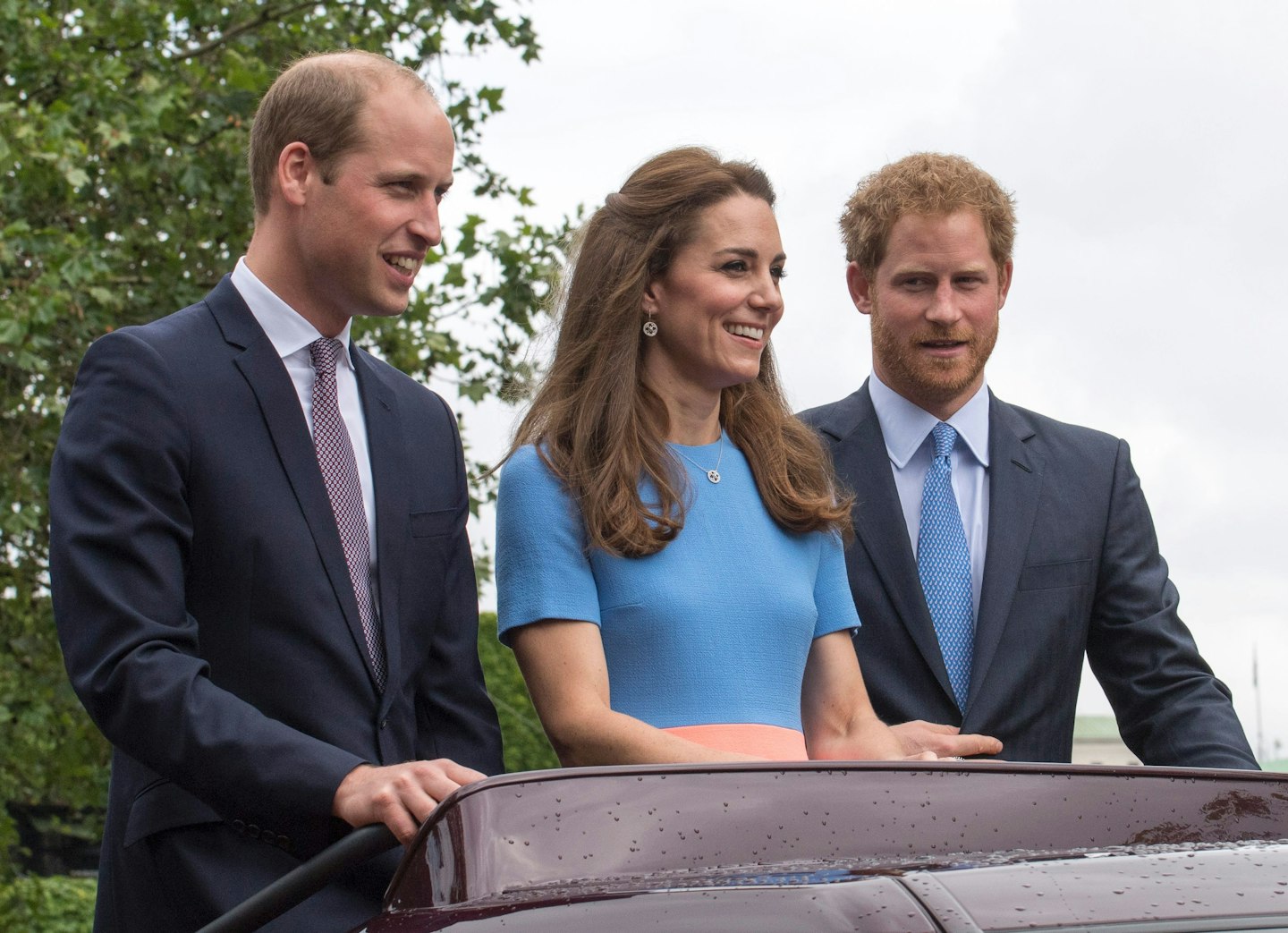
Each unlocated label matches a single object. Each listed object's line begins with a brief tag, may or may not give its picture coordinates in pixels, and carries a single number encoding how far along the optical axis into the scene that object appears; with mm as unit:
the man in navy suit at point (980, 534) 7137
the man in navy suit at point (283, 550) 4730
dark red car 2832
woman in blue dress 6090
